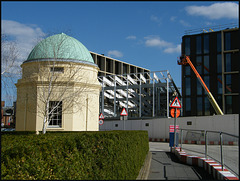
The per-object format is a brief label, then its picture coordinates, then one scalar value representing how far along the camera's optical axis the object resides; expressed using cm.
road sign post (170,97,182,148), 1684
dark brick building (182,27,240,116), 5141
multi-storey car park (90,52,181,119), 4828
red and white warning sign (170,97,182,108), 1684
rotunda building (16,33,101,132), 1848
